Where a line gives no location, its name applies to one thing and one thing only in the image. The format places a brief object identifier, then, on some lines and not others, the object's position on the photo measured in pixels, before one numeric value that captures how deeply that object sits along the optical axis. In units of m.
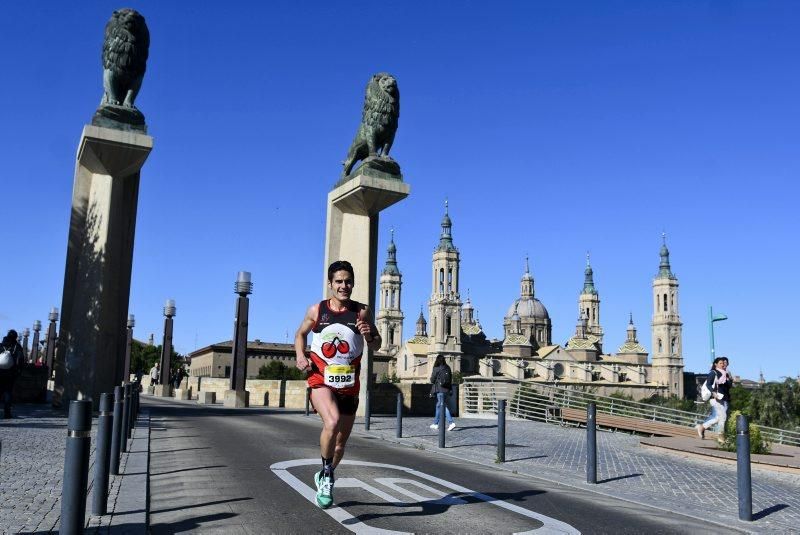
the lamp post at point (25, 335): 59.77
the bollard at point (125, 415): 9.55
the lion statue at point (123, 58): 19.11
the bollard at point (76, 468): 3.80
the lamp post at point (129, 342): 44.69
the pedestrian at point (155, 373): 54.71
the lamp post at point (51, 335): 41.25
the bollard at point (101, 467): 5.71
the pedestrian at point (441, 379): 15.90
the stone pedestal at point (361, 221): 21.34
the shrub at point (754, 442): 12.26
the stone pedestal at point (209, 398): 33.56
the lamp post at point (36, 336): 50.12
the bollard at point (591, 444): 8.84
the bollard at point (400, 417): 14.29
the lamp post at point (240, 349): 29.38
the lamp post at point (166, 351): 41.19
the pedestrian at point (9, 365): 14.30
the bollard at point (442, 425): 12.33
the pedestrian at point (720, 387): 13.37
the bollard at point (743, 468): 6.78
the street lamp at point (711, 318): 29.53
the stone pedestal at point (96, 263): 17.86
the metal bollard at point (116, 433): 7.56
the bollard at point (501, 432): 10.66
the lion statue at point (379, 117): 21.78
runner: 5.59
